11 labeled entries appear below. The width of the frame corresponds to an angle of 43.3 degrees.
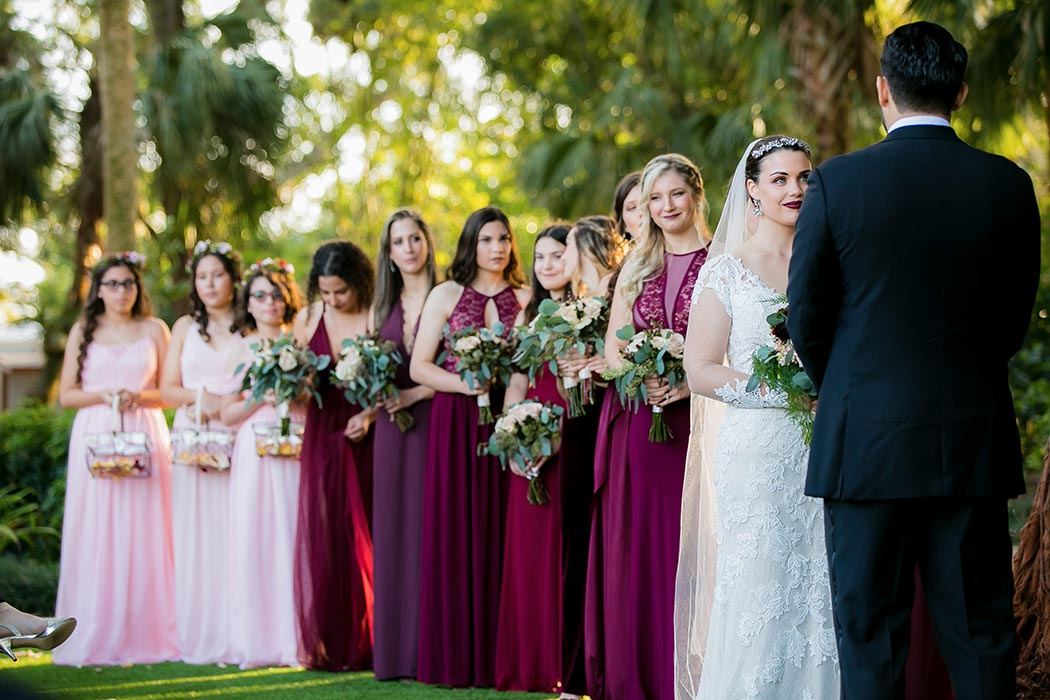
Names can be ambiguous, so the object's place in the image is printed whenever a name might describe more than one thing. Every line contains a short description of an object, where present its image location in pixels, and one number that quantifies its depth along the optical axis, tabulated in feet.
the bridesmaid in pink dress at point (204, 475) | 28.35
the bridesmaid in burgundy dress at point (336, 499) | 26.61
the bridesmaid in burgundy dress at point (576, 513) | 22.07
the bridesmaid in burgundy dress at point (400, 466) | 25.04
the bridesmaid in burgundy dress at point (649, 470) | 20.16
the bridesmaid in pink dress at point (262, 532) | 27.40
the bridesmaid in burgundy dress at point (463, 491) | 24.26
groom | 12.87
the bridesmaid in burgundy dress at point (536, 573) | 23.16
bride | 15.89
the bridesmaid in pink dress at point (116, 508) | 28.73
